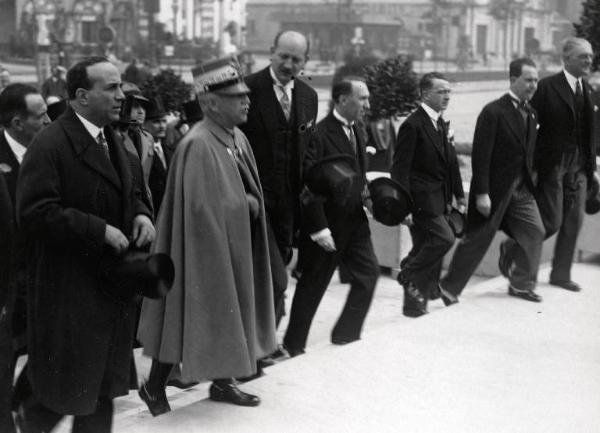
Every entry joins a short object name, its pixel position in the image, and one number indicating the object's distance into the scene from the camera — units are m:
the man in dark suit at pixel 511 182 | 7.66
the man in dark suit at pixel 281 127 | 6.29
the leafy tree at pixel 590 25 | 11.20
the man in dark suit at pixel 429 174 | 7.53
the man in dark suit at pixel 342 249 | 6.62
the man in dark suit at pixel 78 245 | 4.25
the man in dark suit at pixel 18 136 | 5.27
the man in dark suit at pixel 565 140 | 7.88
